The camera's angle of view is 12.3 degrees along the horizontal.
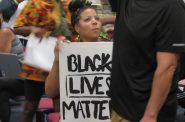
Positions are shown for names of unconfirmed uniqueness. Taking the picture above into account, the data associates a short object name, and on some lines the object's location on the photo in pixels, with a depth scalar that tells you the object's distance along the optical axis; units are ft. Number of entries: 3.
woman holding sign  17.56
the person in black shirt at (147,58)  11.38
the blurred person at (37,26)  20.34
